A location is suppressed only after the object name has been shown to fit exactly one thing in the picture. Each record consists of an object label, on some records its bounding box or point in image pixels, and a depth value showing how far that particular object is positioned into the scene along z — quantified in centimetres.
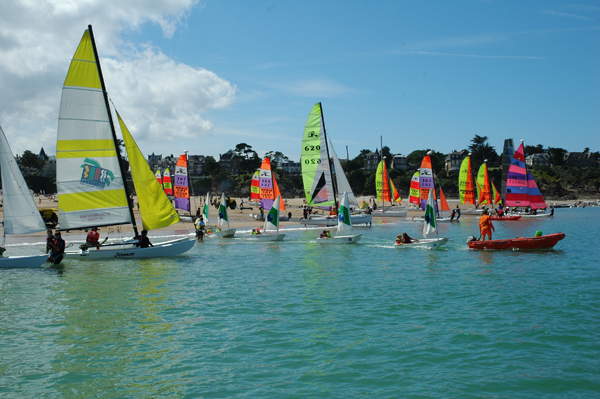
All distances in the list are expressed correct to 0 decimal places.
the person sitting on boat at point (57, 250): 2142
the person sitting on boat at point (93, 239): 2280
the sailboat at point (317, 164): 3756
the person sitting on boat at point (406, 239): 2738
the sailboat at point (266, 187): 4772
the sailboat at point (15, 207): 2022
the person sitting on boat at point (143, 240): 2277
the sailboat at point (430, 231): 2612
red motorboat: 2619
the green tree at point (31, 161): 14325
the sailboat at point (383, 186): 6264
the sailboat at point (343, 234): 2950
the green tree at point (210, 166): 14312
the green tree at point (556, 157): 16050
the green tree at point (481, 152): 14488
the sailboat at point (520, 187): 4950
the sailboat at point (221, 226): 3450
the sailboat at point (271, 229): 3186
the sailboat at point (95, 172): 2128
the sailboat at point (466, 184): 6109
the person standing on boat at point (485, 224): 2628
